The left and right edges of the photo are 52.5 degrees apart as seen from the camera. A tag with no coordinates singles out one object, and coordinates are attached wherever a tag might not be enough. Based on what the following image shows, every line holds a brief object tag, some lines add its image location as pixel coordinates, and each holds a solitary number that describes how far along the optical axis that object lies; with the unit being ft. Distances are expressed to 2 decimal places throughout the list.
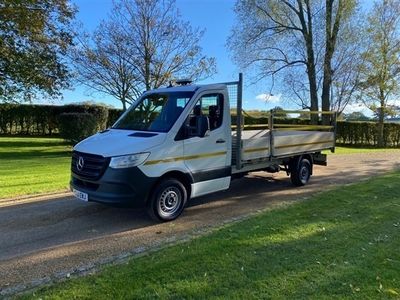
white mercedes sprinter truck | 20.89
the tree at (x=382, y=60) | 91.61
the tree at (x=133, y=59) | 75.10
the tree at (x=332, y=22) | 80.94
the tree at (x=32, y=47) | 63.00
